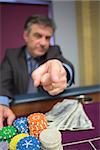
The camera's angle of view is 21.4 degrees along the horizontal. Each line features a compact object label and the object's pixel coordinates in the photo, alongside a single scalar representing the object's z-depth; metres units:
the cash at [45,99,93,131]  0.50
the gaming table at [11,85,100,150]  0.44
